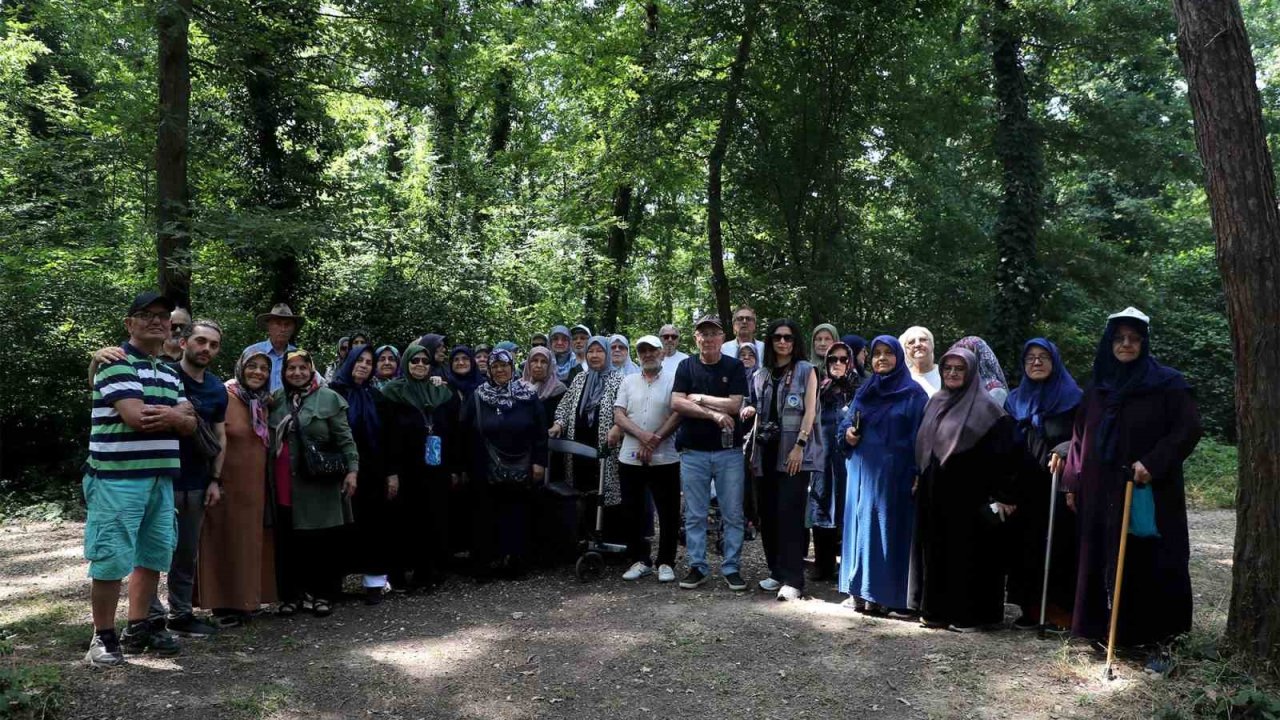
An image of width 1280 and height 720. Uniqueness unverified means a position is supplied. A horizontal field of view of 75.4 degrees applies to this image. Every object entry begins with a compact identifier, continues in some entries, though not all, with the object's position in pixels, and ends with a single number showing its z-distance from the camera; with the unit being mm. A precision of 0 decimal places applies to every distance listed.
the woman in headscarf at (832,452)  6496
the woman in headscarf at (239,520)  5531
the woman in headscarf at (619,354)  8422
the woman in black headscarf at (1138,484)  4551
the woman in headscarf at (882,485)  5609
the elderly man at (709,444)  6293
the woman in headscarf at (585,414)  7438
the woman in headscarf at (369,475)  6254
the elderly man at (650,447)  6594
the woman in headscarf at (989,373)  6016
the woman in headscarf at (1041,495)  5332
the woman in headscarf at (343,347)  9191
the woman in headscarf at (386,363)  7020
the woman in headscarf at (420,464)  6484
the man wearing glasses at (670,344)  8047
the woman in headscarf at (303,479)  5797
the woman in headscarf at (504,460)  6766
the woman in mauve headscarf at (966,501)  5266
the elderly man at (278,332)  7023
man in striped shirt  4441
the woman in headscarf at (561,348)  8734
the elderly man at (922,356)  6211
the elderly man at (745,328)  8531
